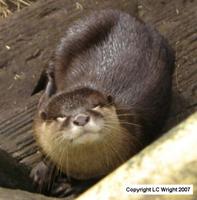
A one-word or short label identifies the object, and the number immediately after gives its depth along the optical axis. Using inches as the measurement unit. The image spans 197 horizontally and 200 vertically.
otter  135.4
